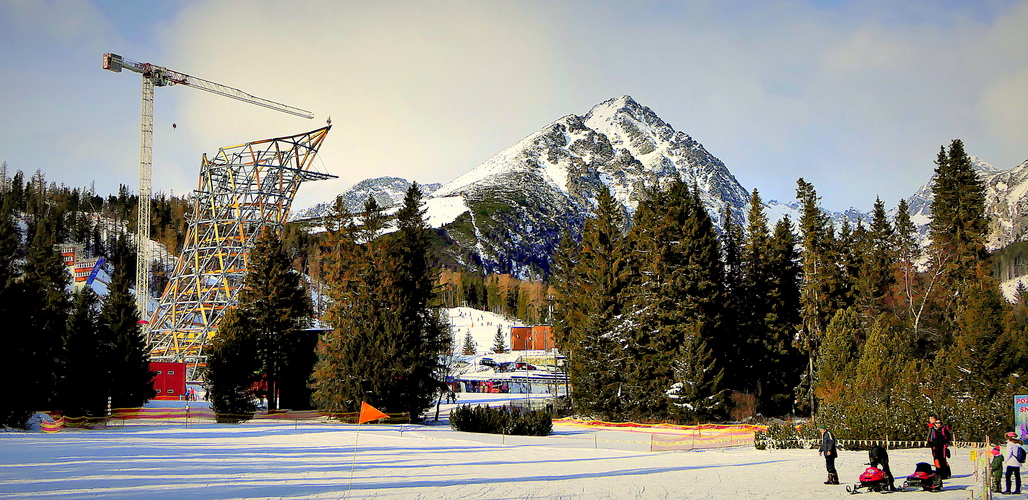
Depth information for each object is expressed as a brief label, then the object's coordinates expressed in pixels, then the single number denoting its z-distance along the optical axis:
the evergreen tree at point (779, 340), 49.84
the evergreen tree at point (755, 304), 50.31
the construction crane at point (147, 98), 94.88
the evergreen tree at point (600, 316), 45.88
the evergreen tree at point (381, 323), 38.97
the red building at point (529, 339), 133.00
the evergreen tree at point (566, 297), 54.94
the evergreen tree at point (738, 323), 49.12
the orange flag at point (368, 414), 31.45
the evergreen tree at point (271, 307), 46.00
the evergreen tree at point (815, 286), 48.84
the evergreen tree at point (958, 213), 48.97
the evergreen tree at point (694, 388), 41.91
